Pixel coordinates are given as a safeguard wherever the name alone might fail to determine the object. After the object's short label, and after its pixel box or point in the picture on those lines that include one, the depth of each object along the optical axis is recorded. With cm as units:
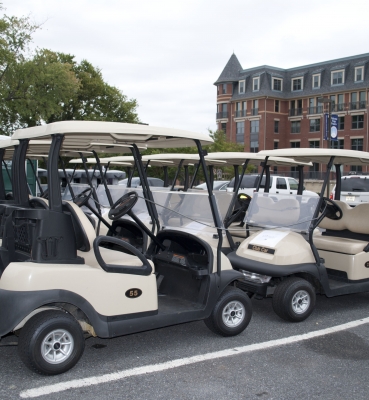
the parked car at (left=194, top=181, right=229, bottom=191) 1778
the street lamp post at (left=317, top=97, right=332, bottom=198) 1950
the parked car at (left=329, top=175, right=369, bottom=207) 1509
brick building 5003
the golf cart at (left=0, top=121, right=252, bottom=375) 368
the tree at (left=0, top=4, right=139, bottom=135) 1853
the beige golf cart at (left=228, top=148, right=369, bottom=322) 530
